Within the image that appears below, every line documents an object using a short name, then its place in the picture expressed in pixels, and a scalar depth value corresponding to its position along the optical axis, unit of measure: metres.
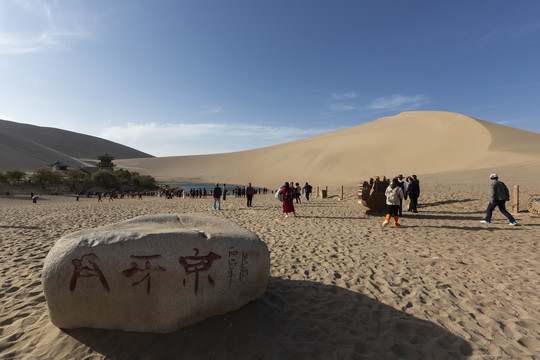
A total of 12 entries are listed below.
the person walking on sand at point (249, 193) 16.94
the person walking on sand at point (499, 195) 8.84
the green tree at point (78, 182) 41.12
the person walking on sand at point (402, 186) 11.30
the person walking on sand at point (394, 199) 8.95
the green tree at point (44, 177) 37.31
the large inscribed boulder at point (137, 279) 2.98
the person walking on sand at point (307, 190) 20.90
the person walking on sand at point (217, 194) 15.26
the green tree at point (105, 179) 46.03
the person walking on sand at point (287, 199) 12.13
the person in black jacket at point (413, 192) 12.48
